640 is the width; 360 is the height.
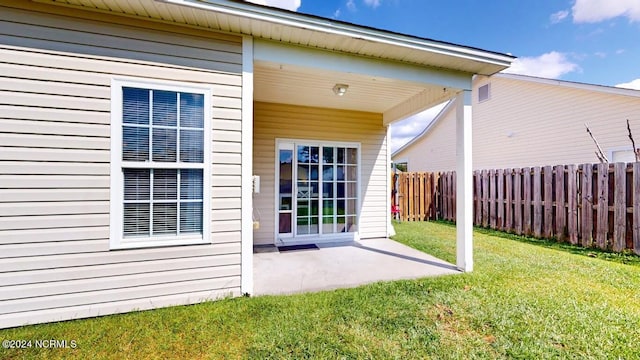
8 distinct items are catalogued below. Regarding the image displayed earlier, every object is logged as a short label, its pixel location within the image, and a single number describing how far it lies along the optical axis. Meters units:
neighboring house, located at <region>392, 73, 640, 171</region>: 7.29
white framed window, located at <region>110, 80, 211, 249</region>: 2.67
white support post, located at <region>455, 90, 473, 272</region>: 3.86
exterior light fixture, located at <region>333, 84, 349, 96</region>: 4.22
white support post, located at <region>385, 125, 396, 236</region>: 6.25
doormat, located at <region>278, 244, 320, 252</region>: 5.10
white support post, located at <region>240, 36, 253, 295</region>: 3.03
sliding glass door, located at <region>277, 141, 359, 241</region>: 5.63
